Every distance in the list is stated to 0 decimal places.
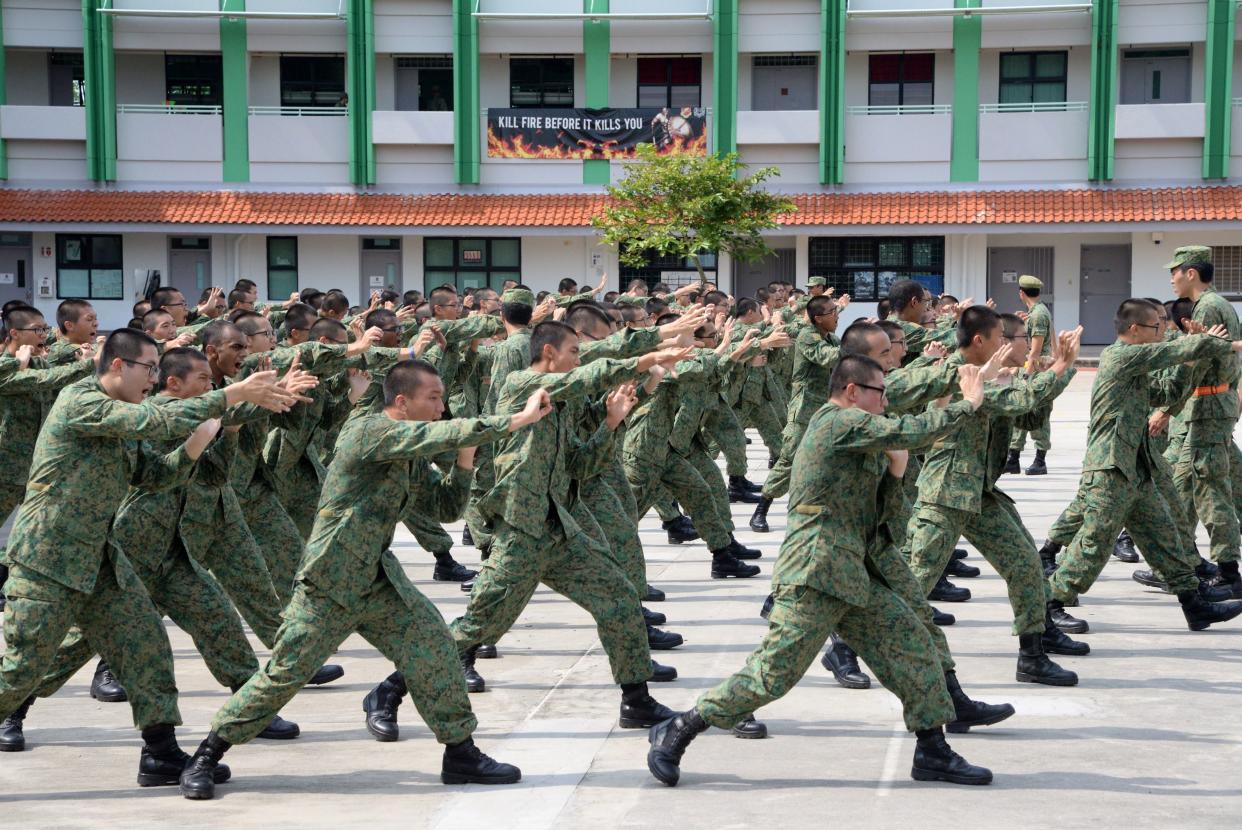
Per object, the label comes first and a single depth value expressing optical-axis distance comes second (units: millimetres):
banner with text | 34594
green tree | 29203
